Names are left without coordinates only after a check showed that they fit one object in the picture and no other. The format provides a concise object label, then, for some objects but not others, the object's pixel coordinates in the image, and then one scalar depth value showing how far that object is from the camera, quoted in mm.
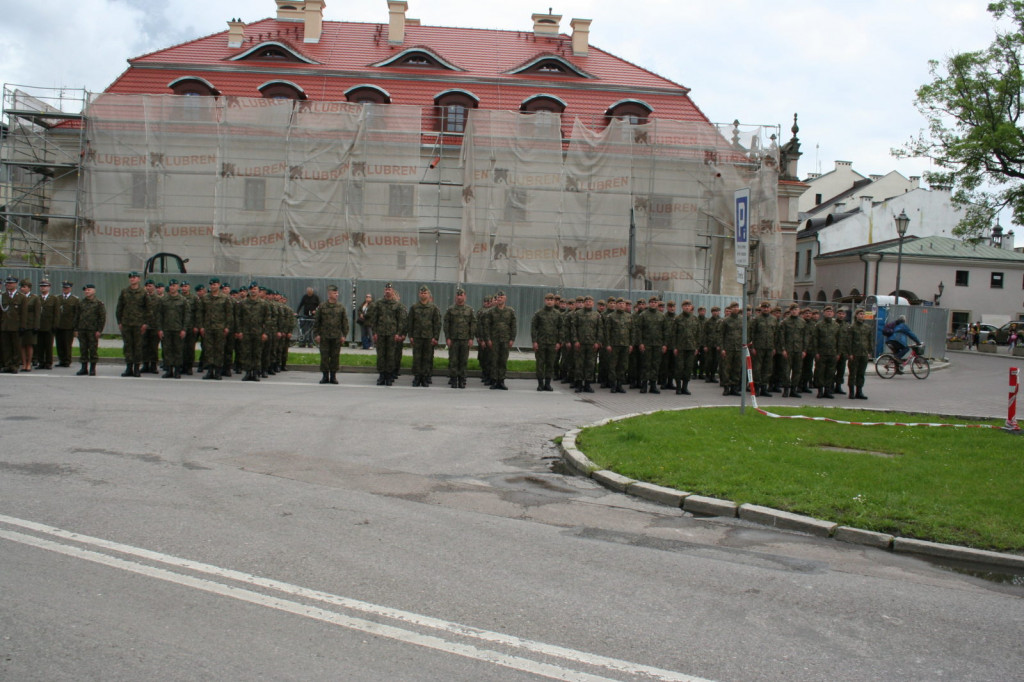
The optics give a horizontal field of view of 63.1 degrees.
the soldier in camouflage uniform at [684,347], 17953
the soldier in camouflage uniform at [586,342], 17453
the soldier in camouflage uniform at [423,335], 17469
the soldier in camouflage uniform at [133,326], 16938
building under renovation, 27828
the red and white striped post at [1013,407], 11758
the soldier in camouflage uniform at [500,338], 17391
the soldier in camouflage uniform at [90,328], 16891
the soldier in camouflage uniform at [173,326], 16922
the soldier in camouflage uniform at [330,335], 17141
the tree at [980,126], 36688
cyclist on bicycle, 22656
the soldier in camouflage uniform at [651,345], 17938
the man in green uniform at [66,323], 18078
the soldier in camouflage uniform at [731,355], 17828
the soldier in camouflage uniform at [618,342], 17703
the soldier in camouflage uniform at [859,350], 17703
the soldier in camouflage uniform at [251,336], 17109
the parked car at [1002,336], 51778
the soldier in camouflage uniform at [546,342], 17344
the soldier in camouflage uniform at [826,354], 17938
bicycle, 22812
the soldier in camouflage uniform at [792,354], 17984
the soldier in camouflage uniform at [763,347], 17891
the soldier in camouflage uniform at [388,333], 17469
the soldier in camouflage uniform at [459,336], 17531
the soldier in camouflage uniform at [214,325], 16984
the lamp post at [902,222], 31406
